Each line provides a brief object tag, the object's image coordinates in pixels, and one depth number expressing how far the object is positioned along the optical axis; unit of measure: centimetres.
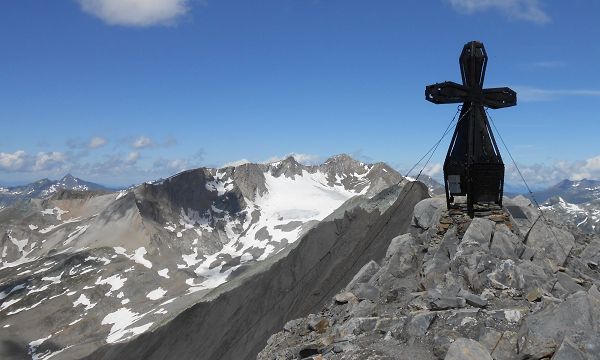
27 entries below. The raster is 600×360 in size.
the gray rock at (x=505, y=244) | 1749
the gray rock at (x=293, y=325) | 1932
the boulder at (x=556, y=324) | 1112
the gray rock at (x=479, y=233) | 1780
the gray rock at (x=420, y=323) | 1302
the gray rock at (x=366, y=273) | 2150
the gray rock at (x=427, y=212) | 2242
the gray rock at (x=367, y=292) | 1739
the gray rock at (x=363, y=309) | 1595
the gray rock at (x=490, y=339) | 1167
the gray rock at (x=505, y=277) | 1488
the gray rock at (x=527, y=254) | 1820
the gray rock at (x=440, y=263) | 1673
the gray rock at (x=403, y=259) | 1933
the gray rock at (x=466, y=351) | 1098
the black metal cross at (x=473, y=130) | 1986
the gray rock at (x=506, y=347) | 1136
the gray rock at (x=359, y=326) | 1442
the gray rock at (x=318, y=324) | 1667
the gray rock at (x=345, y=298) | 1755
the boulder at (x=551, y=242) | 2031
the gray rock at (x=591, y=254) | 2229
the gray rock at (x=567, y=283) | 1637
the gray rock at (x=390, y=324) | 1367
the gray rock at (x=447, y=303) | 1370
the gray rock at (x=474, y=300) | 1356
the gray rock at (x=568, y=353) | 1044
